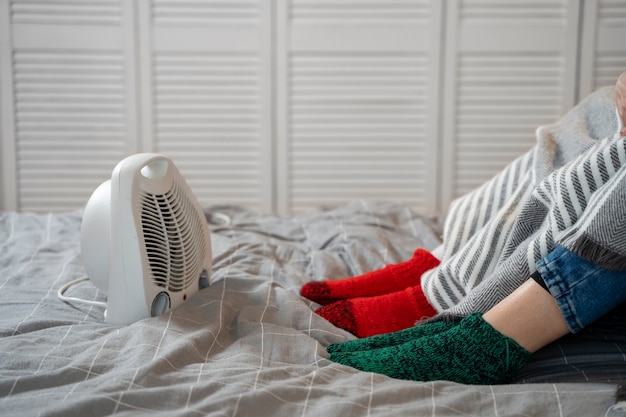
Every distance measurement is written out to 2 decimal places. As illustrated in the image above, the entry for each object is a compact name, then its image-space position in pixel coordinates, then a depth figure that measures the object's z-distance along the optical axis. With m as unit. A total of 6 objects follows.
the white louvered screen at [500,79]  2.55
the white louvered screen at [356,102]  2.55
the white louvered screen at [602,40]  2.54
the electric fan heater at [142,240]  1.17
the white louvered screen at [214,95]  2.54
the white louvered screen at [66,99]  2.51
